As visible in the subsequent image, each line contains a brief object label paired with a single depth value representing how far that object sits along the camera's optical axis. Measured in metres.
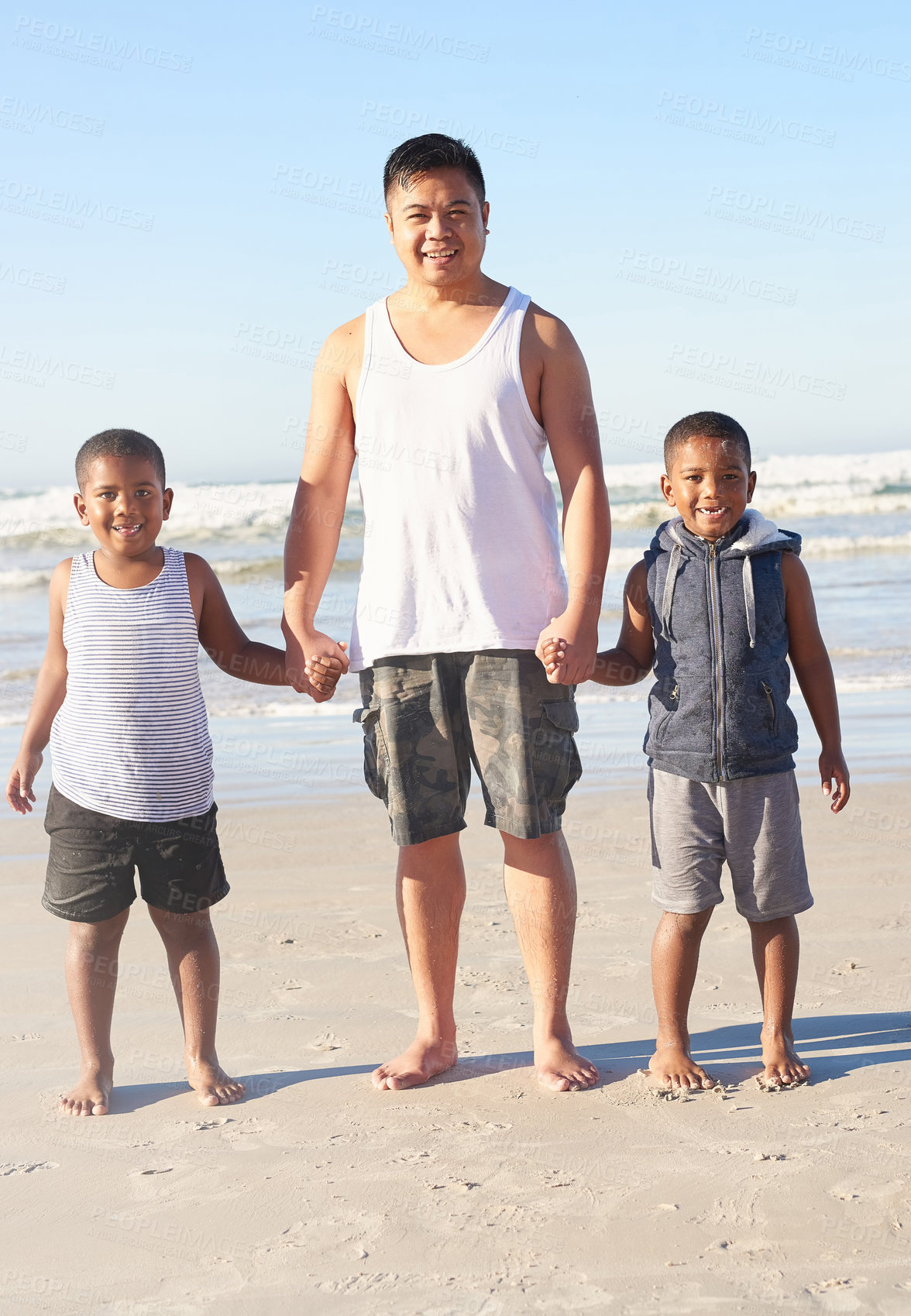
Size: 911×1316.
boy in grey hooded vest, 2.85
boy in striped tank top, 2.83
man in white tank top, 2.84
